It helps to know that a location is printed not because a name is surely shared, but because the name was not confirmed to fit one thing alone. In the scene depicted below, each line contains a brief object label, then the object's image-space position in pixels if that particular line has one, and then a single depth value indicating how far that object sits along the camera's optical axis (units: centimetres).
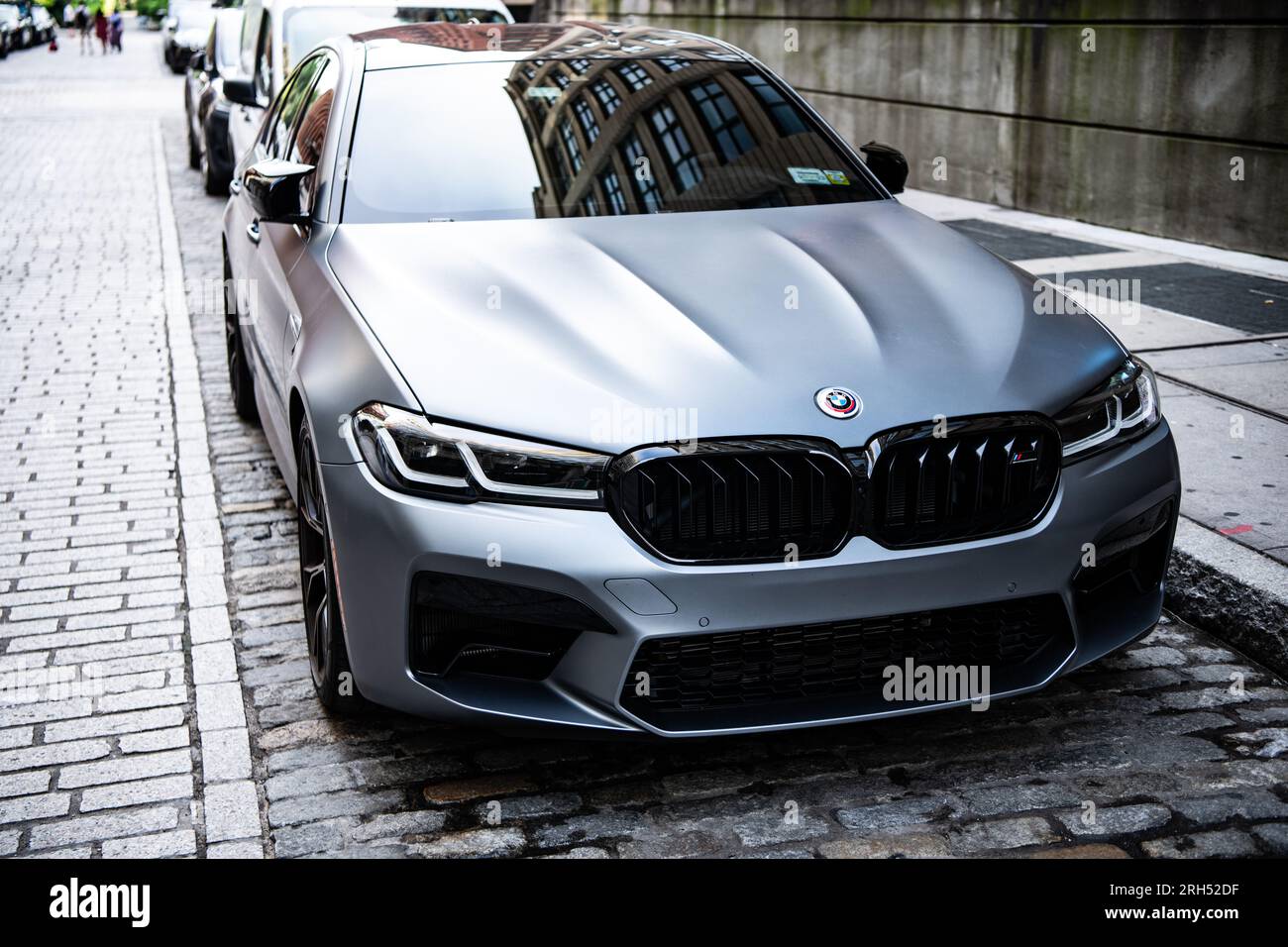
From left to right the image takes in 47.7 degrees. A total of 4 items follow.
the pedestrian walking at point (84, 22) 5785
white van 1083
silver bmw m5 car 323
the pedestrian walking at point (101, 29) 5474
